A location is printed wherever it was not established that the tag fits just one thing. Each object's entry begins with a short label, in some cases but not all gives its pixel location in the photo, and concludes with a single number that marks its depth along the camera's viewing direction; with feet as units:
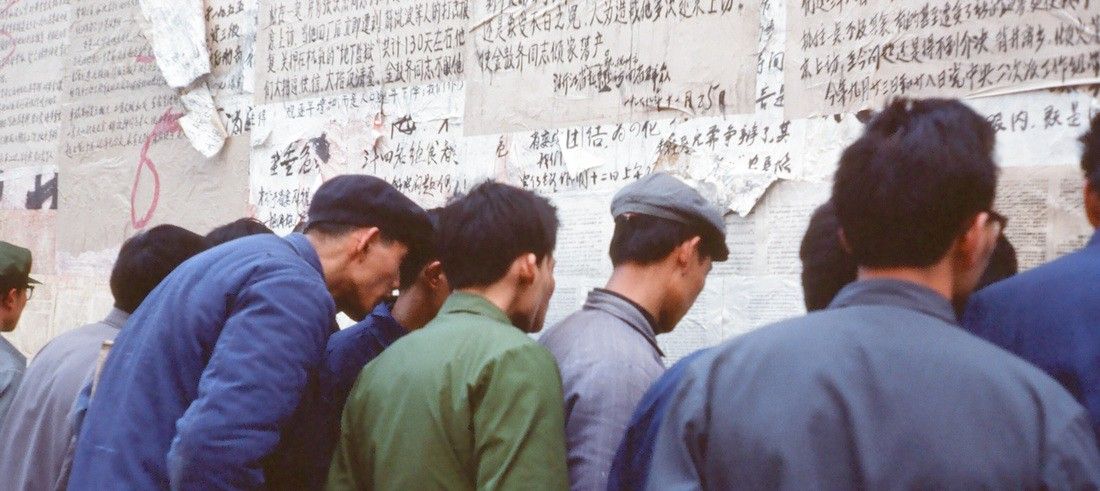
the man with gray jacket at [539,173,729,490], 7.38
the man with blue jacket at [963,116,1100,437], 5.58
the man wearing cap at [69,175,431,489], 7.64
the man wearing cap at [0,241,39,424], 13.04
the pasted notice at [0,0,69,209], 17.90
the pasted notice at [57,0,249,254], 15.62
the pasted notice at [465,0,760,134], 10.77
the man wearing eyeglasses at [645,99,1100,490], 4.67
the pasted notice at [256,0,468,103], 13.23
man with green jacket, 7.14
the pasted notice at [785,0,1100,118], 8.71
